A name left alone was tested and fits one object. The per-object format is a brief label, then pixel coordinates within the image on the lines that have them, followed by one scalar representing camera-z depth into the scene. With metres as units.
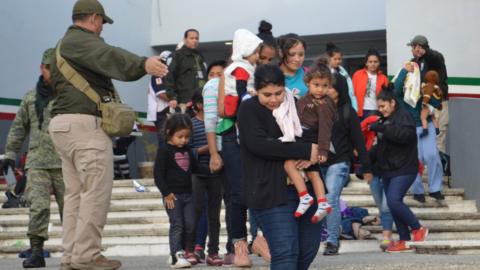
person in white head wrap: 8.60
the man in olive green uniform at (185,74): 15.27
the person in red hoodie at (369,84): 15.02
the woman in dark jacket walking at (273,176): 6.74
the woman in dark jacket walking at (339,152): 10.23
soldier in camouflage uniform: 9.87
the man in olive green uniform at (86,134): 8.08
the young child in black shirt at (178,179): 9.18
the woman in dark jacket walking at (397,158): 10.98
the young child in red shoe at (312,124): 6.84
